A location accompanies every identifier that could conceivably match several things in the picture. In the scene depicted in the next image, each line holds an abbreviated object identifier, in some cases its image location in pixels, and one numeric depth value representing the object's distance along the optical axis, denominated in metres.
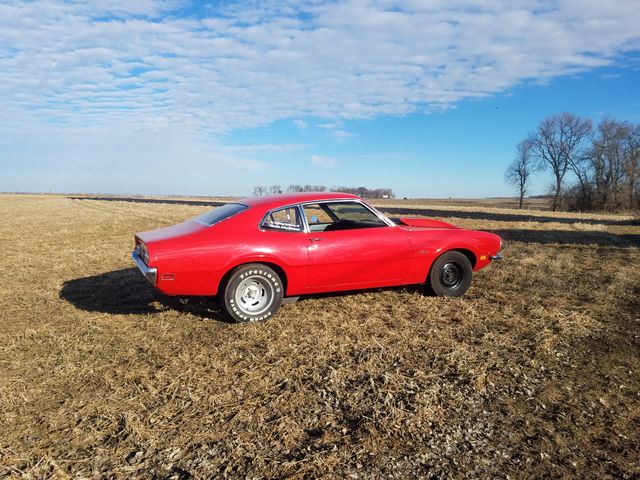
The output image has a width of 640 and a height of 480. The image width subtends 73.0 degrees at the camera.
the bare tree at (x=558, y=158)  52.22
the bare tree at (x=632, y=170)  41.59
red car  4.61
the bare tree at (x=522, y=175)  66.56
